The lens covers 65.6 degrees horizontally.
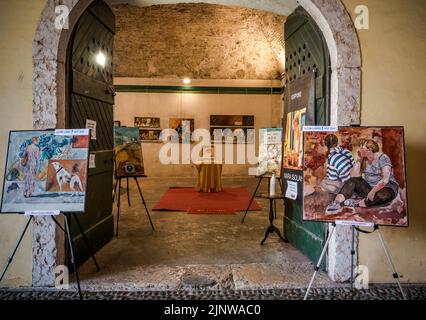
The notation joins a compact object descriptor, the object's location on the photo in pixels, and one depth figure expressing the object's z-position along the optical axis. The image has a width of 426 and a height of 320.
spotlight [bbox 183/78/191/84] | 11.67
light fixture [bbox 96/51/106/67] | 3.89
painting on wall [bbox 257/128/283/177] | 4.77
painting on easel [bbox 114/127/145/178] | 4.56
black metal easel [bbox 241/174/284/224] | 4.74
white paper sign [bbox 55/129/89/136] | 2.64
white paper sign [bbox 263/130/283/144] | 4.79
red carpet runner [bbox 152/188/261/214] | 6.34
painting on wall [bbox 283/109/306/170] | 3.56
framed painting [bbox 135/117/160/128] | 11.77
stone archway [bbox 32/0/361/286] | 2.90
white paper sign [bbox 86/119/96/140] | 3.56
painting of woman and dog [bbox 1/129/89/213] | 2.57
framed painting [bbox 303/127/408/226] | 2.52
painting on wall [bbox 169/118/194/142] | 11.77
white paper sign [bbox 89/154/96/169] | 3.57
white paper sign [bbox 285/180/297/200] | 3.67
